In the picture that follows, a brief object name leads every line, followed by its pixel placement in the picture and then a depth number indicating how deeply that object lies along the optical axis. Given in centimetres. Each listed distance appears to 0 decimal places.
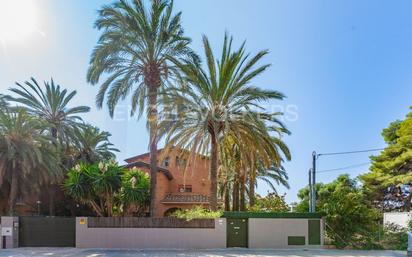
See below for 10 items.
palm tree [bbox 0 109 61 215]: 2397
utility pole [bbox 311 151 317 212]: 2288
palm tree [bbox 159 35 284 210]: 1975
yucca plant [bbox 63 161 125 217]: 2141
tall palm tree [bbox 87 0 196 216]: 2178
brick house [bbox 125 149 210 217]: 3431
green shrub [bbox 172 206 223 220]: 2031
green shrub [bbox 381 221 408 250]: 2067
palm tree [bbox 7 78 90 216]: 2919
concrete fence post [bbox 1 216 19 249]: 2003
